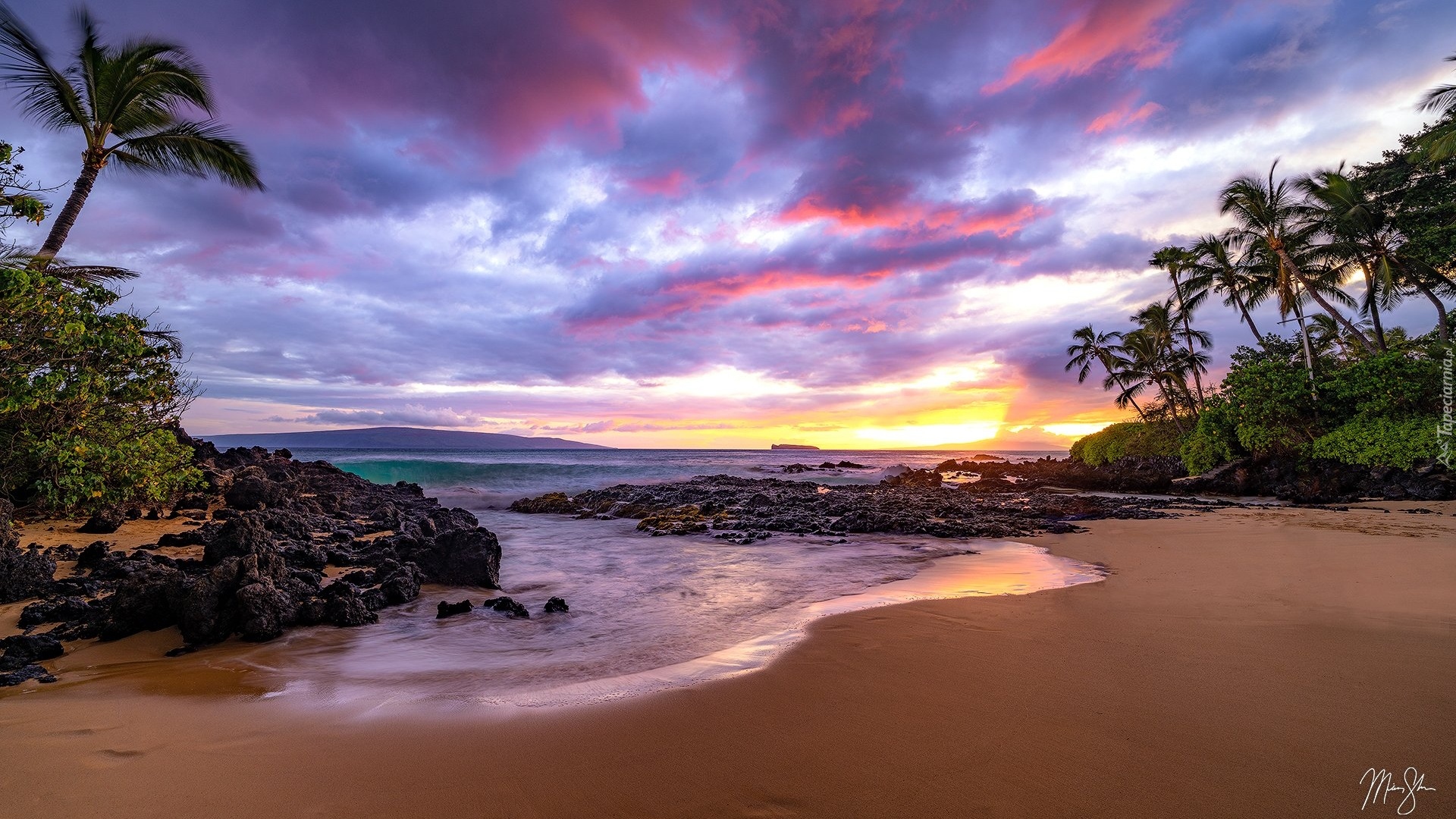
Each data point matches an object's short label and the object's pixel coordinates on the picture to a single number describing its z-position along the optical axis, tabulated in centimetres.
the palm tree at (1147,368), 2912
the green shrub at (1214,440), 1922
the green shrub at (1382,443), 1415
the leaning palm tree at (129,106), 1022
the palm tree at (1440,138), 1567
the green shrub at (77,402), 665
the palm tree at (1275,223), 2234
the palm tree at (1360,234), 1997
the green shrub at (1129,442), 2564
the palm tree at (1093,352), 3384
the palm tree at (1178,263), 2669
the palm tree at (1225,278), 2533
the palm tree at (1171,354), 2864
